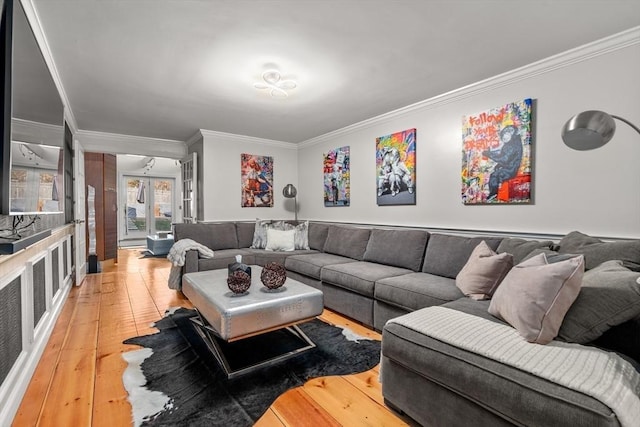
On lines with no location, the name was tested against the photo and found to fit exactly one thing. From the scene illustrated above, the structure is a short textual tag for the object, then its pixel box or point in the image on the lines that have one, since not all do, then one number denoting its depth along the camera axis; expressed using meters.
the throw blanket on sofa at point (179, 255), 3.53
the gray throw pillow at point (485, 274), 2.04
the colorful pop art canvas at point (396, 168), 3.60
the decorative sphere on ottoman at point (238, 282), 2.13
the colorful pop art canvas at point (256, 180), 5.15
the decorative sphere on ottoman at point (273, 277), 2.22
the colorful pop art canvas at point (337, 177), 4.57
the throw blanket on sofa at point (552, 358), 0.99
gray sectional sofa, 1.10
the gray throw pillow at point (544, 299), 1.36
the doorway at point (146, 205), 9.14
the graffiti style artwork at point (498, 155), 2.64
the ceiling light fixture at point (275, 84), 2.70
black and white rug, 1.57
